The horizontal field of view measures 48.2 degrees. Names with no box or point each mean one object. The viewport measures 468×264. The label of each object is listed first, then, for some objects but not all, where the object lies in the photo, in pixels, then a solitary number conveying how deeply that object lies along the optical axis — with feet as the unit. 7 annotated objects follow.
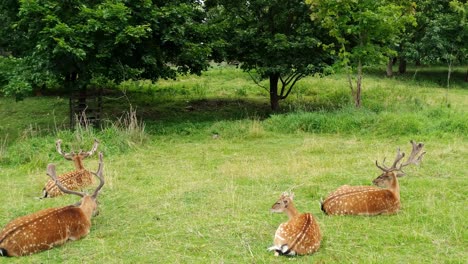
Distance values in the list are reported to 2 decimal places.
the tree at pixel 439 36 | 68.39
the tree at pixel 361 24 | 42.14
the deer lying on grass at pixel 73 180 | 22.59
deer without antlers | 15.06
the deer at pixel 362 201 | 18.52
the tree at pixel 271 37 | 44.52
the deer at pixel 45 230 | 15.71
